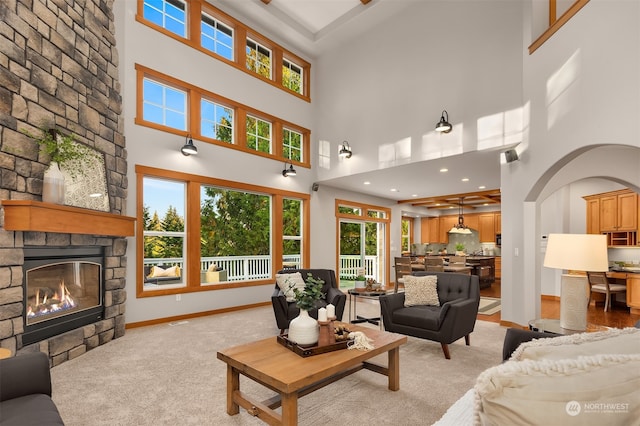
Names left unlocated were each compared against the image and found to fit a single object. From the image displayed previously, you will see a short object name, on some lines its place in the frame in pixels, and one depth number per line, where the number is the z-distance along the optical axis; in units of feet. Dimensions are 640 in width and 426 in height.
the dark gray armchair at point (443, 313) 11.48
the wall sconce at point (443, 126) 17.15
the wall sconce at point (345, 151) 21.97
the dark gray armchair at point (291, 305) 13.88
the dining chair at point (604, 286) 20.20
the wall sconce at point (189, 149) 17.24
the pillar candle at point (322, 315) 8.43
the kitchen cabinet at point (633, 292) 19.19
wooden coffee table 6.61
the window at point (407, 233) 41.98
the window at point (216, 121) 19.71
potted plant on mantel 10.68
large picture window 17.19
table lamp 8.48
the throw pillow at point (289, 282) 14.71
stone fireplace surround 9.73
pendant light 34.88
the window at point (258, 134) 22.02
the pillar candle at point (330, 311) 8.72
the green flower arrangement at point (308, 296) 8.57
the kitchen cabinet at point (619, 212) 20.84
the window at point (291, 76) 24.33
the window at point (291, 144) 23.93
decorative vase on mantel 10.64
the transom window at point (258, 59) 22.25
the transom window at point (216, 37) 19.93
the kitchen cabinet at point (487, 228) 38.83
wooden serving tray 7.93
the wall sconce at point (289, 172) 22.56
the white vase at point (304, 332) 8.29
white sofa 2.75
